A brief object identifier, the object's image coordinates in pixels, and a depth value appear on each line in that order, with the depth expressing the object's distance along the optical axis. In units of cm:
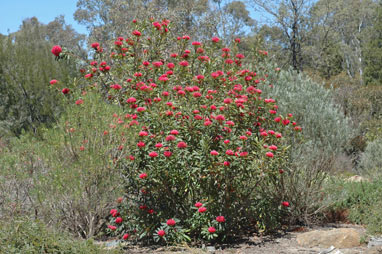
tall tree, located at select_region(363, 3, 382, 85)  2648
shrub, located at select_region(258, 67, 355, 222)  979
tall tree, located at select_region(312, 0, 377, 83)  3388
